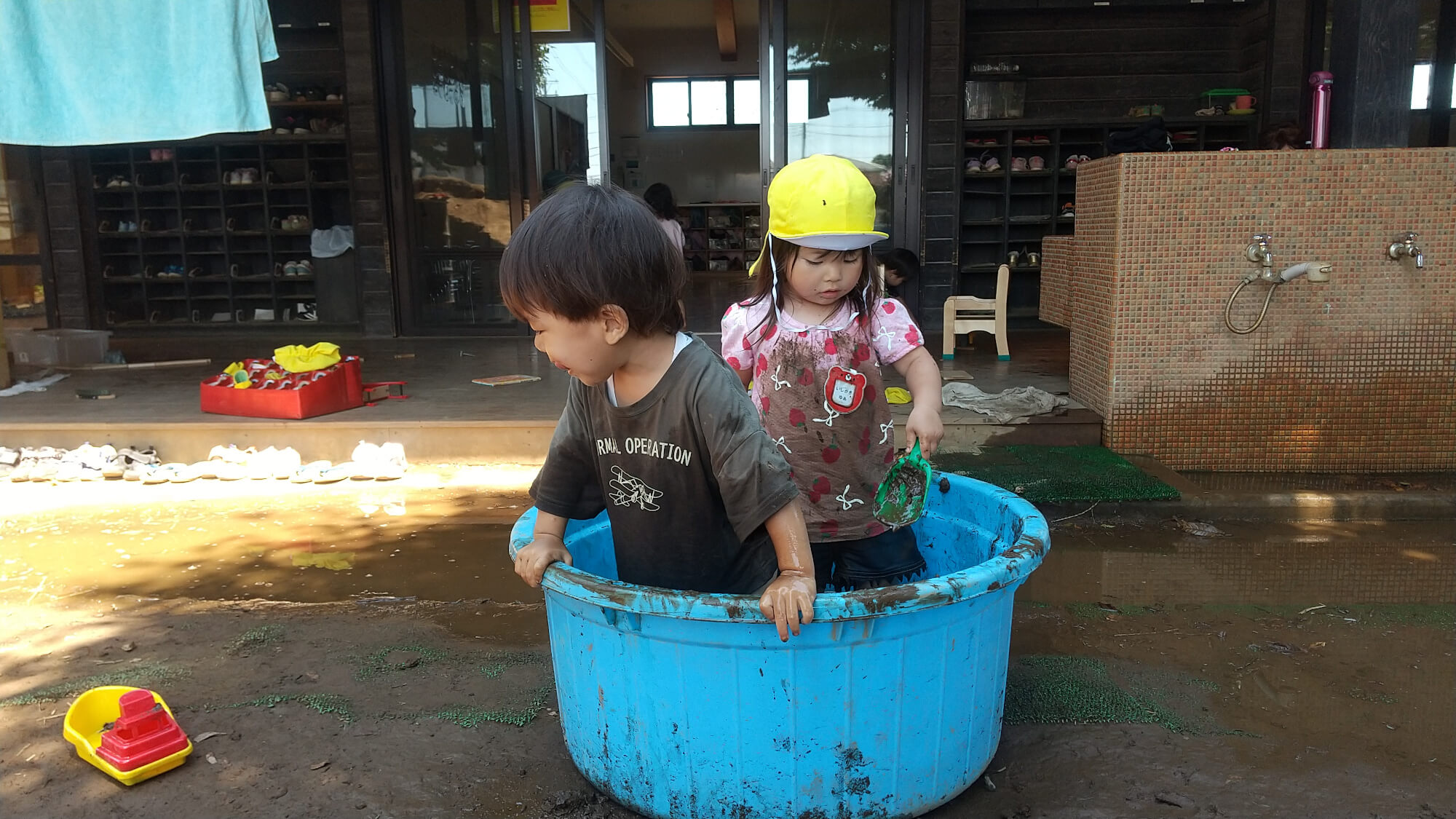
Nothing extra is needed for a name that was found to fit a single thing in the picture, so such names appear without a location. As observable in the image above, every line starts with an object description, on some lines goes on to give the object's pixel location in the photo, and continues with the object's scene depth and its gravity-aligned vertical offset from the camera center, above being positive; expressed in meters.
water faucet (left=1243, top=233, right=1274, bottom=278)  4.15 -0.17
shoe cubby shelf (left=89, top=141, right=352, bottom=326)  9.79 +0.06
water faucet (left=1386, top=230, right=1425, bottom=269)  4.11 -0.16
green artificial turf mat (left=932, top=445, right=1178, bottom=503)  4.00 -1.06
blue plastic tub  1.71 -0.83
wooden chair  7.07 -0.72
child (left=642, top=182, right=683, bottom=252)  6.20 +0.12
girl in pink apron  2.19 -0.34
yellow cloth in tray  5.24 -0.66
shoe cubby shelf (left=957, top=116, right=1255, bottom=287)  9.06 +0.30
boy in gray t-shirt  1.61 -0.35
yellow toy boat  2.05 -1.04
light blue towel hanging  4.55 +0.71
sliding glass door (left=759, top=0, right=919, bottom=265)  7.98 +1.08
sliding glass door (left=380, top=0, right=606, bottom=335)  8.26 +0.78
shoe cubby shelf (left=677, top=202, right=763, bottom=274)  18.20 -0.24
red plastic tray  5.07 -0.85
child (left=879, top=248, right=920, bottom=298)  7.32 -0.35
